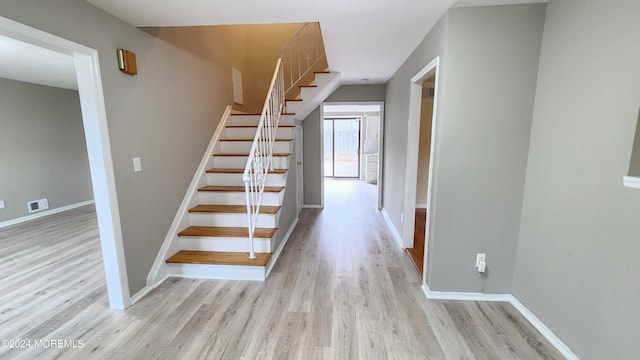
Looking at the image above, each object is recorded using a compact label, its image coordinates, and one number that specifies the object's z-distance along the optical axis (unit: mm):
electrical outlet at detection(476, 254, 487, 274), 2029
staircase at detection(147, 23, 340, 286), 2453
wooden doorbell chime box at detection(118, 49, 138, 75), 1924
